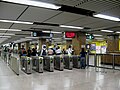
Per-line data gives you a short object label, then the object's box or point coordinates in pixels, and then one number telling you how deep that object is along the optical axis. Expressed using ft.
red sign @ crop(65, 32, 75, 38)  25.52
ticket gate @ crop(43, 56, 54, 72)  21.32
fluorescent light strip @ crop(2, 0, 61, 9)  9.51
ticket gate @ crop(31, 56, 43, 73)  20.47
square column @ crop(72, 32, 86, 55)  26.03
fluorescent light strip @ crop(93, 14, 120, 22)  13.91
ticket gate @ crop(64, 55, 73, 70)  23.06
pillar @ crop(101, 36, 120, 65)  31.80
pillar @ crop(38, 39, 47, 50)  42.16
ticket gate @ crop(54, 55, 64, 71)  22.13
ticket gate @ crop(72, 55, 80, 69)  23.85
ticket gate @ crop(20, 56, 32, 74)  19.55
